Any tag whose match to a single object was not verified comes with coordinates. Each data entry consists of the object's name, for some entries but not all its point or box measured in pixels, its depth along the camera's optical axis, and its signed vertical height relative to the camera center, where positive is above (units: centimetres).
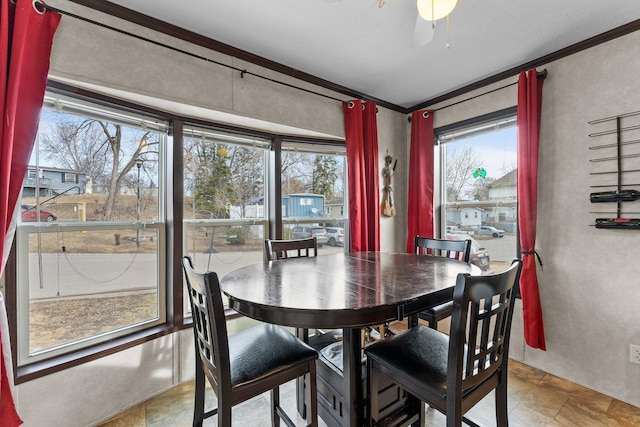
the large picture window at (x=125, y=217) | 167 -1
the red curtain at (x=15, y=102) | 137 +57
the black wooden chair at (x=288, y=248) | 218 -27
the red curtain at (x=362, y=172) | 287 +43
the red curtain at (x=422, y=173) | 313 +44
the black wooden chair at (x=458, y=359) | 107 -66
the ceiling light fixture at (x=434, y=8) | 123 +91
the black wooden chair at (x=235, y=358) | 112 -66
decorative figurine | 320 +25
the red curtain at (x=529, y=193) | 227 +15
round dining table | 108 -35
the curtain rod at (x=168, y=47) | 153 +114
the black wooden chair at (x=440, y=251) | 191 -32
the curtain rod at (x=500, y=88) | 230 +114
